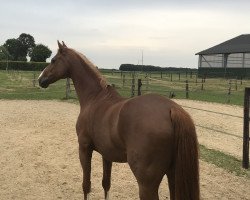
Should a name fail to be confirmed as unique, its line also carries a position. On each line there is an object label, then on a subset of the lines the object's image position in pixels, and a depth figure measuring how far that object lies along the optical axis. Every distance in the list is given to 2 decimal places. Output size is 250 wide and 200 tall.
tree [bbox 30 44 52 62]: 47.15
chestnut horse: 1.93
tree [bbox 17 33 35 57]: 61.71
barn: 28.18
